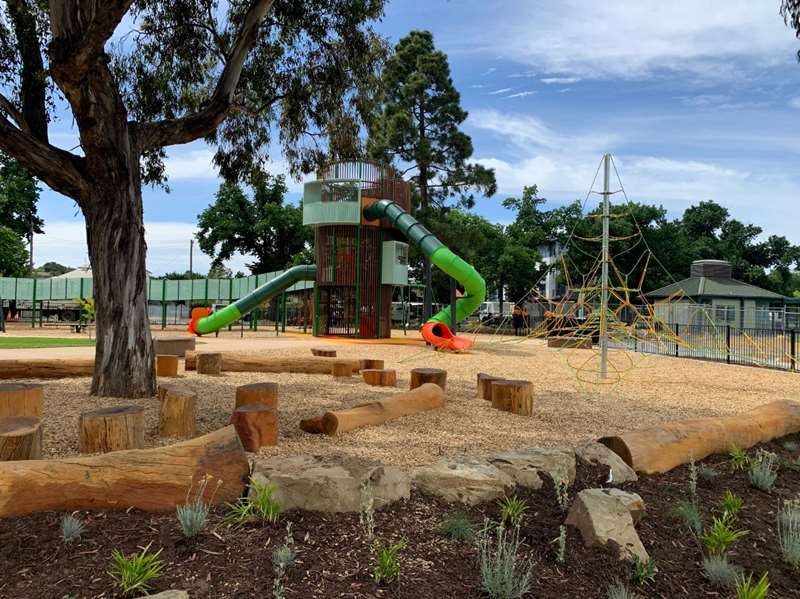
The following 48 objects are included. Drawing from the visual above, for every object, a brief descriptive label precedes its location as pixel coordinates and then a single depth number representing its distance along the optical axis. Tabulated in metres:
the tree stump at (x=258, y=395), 5.98
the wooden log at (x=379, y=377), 9.55
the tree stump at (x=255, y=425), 4.95
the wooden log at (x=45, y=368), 9.16
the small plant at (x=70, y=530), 3.07
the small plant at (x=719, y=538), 3.65
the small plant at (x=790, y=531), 3.66
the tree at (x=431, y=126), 32.47
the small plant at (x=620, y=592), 3.00
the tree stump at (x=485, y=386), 8.39
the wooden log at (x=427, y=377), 8.30
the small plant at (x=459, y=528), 3.48
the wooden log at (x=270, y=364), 10.94
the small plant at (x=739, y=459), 5.32
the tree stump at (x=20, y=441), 3.77
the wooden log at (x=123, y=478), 3.29
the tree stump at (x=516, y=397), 7.44
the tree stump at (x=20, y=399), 5.52
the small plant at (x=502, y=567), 2.98
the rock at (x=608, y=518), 3.54
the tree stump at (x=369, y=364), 10.80
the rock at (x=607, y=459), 4.70
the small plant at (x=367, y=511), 3.41
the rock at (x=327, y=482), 3.65
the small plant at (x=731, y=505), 4.22
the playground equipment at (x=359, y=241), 24.30
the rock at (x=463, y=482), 4.02
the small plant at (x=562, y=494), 4.02
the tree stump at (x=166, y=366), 9.97
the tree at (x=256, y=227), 48.84
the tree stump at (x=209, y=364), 10.49
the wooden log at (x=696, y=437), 5.02
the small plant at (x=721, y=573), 3.34
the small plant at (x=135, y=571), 2.74
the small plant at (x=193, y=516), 3.19
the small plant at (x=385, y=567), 3.02
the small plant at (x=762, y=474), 4.82
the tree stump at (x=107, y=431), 4.50
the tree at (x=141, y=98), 7.14
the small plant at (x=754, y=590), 2.98
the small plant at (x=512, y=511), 3.73
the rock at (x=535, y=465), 4.39
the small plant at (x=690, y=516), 3.90
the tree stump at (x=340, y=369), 10.34
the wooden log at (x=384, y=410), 5.79
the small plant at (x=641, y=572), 3.33
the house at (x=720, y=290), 36.94
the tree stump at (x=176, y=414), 5.48
